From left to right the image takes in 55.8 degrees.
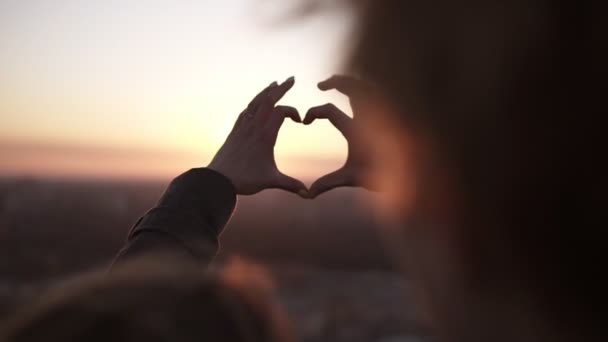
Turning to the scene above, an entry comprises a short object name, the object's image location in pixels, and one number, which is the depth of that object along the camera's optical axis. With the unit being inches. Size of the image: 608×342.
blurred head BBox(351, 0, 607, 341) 16.6
